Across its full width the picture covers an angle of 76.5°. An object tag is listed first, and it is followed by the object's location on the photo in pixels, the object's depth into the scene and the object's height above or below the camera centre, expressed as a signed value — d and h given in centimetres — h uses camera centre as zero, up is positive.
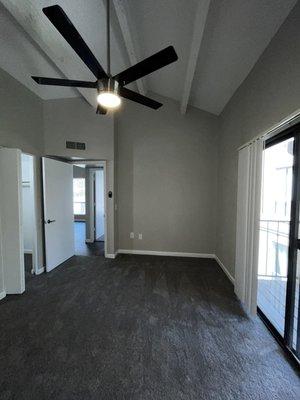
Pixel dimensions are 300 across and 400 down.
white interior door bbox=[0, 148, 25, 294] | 262 -47
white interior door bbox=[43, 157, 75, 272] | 343 -40
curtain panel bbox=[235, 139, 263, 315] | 213 -35
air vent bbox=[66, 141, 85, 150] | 369 +90
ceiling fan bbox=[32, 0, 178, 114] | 121 +103
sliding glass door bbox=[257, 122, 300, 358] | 173 -68
